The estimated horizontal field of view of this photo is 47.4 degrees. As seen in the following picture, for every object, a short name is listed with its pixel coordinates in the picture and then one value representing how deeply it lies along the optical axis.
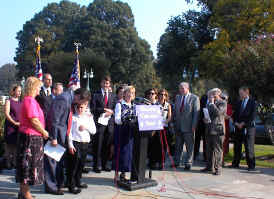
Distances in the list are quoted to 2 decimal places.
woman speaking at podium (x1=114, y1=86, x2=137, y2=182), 6.02
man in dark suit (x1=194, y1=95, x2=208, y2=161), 8.91
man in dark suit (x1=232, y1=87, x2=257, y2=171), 7.74
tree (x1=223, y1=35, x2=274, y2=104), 8.57
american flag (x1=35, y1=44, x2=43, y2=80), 11.40
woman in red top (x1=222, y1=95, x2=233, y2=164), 8.69
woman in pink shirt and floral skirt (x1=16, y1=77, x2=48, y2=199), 4.71
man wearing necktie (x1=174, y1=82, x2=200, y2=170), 7.63
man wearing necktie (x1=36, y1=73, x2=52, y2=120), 5.85
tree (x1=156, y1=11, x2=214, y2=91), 30.36
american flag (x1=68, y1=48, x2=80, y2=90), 12.14
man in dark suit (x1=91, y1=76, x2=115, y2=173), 7.43
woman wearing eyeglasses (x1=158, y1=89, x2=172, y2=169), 7.79
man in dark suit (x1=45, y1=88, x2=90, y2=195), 5.26
